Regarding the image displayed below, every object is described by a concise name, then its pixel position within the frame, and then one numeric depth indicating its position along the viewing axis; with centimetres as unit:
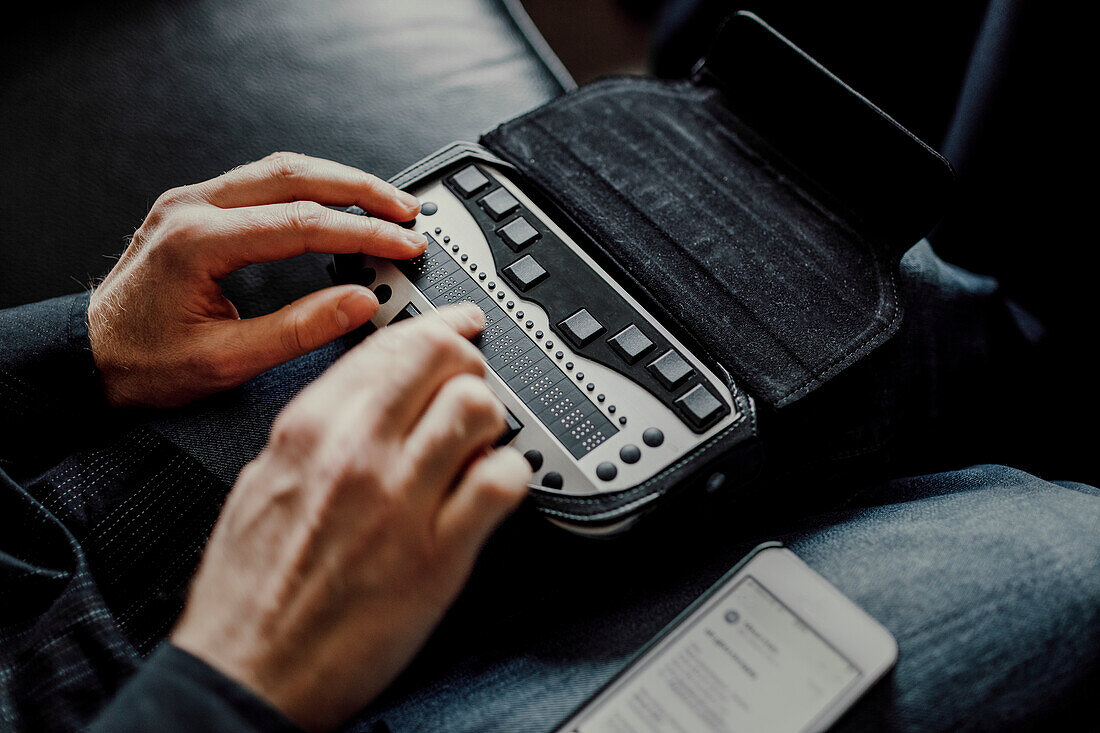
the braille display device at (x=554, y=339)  54
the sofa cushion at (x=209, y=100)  75
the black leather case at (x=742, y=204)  58
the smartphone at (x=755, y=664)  47
